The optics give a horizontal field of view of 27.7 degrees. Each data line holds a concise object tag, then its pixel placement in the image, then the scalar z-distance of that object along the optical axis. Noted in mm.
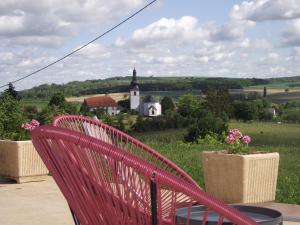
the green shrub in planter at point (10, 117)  10998
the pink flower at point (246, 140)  7340
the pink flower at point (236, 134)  7505
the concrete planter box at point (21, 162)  9531
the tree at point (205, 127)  38781
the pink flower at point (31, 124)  9266
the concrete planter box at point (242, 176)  7102
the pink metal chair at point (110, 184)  2871
